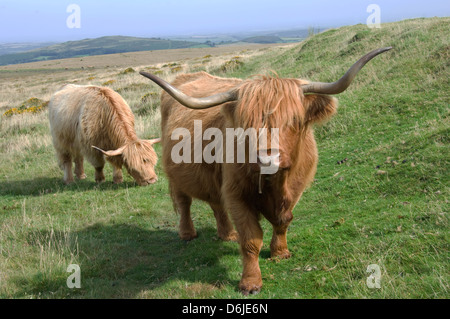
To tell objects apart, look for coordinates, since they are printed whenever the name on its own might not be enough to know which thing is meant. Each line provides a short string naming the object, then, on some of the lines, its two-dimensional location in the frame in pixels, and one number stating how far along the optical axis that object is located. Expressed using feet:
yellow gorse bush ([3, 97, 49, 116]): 63.03
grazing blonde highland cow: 27.14
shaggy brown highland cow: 11.04
